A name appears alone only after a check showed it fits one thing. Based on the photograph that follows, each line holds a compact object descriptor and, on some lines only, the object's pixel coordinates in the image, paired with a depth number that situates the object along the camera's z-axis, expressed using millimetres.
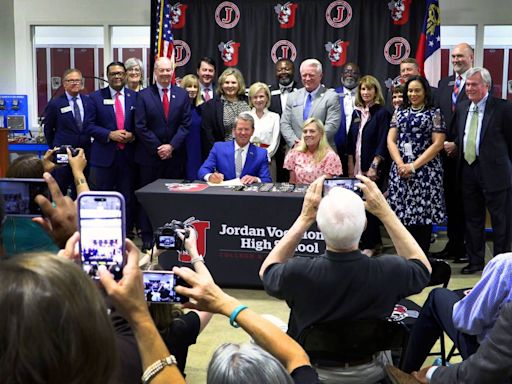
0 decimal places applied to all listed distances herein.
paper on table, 5000
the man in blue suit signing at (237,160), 5203
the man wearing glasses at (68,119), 6605
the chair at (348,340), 2334
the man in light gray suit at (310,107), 5945
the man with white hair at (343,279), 2338
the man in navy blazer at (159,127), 5961
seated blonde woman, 5215
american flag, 7551
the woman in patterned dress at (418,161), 5398
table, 4648
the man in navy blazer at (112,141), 6152
